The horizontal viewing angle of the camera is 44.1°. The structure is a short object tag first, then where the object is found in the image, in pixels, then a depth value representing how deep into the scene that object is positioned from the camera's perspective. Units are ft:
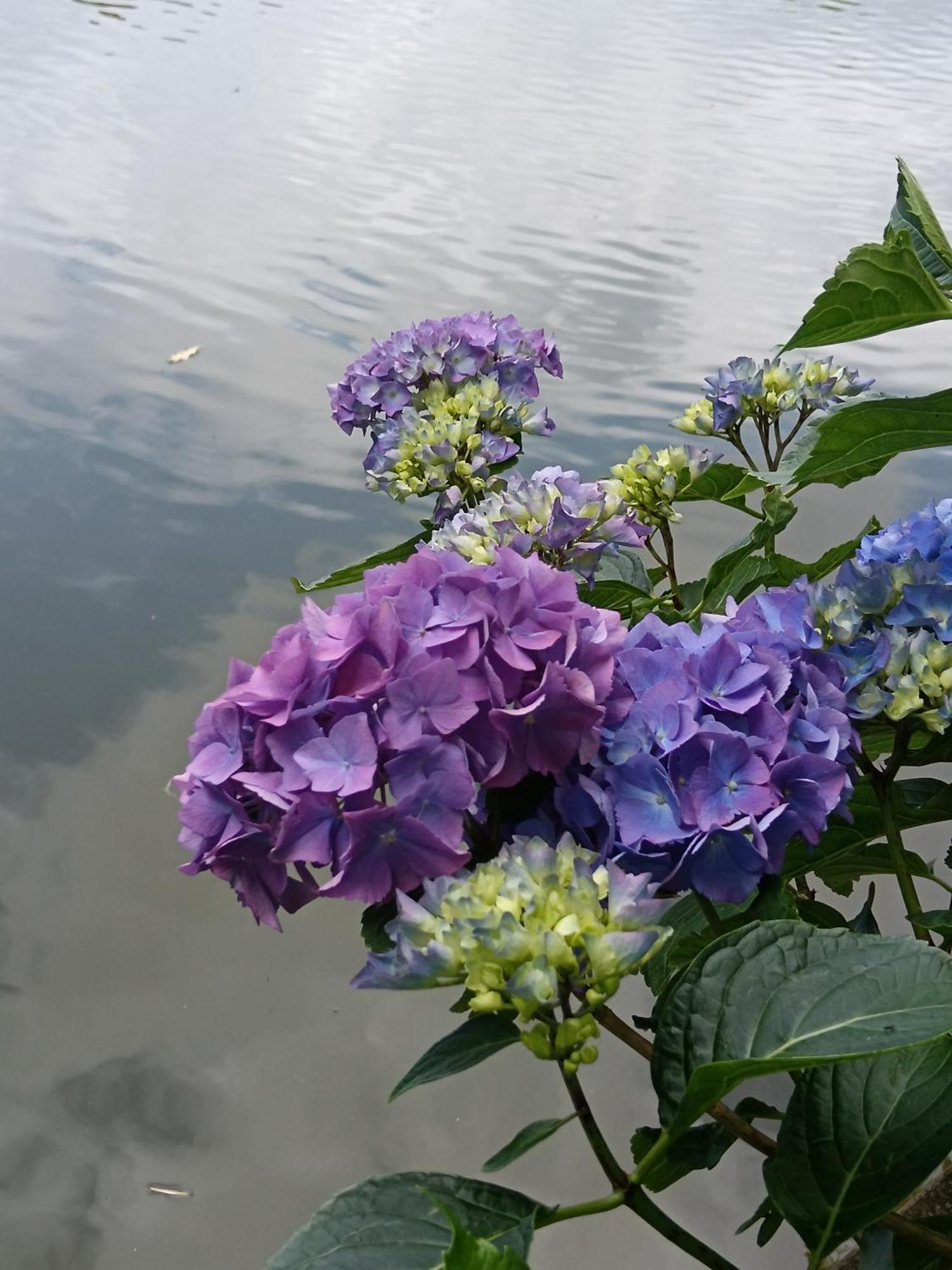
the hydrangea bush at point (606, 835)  1.46
